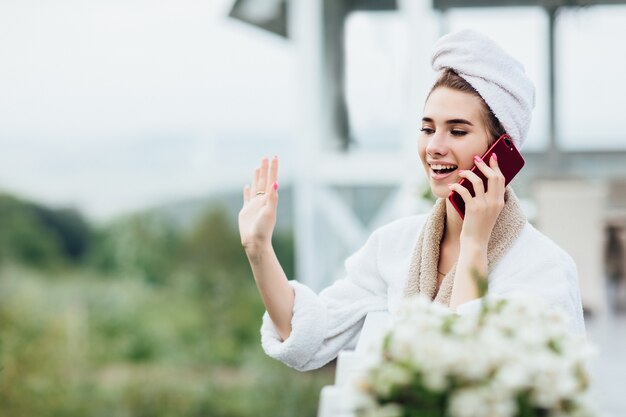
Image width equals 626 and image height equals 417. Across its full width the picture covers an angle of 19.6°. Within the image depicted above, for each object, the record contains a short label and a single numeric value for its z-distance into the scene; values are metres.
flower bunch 2.19
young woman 2.75
